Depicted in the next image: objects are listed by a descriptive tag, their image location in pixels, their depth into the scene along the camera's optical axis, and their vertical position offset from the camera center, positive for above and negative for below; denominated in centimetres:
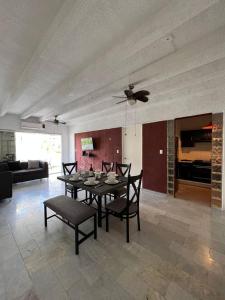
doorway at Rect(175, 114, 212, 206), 455 -41
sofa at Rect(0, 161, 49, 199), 484 -87
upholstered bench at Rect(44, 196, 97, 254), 186 -95
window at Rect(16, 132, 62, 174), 625 -5
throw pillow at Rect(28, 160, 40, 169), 565 -70
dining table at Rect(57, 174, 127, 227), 224 -70
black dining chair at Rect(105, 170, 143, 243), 212 -98
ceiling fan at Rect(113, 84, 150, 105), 235 +88
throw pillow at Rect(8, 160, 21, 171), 524 -70
